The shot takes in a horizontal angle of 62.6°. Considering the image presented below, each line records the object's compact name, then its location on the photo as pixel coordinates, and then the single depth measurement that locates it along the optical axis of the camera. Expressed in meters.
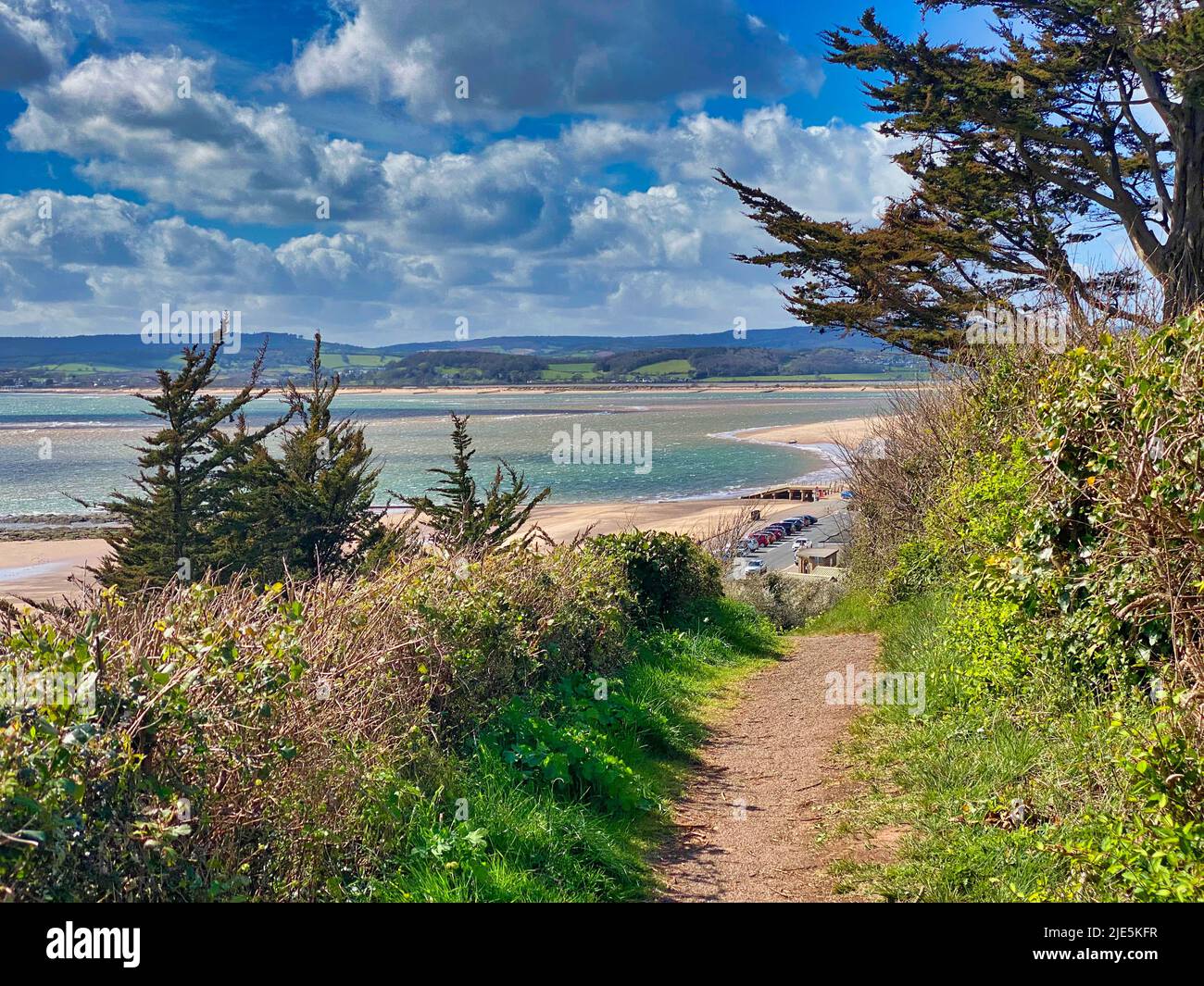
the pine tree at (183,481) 26.38
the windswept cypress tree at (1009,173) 15.37
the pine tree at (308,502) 24.78
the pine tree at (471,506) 20.78
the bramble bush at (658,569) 11.93
